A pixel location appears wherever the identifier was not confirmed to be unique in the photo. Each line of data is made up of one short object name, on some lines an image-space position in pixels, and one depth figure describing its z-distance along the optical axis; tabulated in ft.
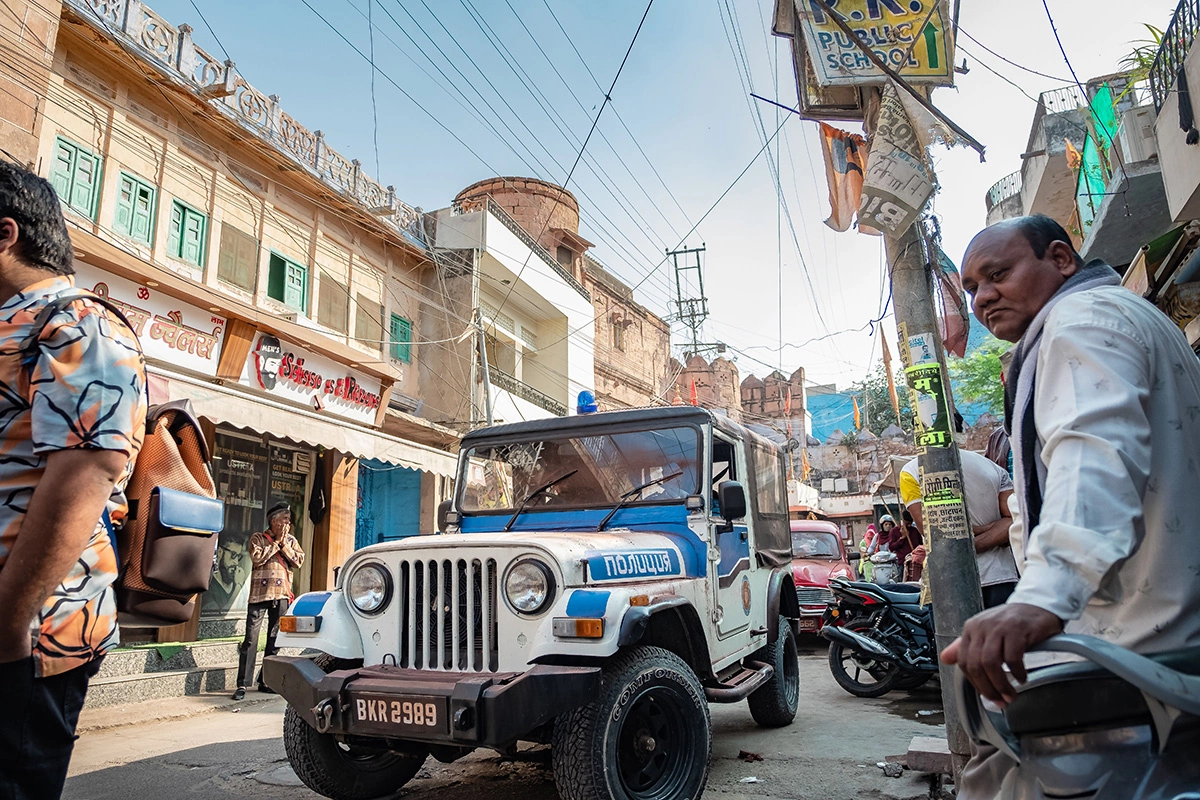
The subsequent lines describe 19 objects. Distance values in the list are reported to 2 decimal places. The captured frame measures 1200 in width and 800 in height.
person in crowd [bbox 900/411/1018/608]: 13.65
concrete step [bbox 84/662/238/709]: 21.52
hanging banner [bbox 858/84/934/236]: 13.32
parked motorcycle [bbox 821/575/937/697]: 21.75
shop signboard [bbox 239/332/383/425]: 30.78
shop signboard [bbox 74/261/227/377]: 24.14
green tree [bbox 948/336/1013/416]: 90.43
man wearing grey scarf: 3.86
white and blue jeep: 10.05
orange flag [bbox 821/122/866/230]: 16.79
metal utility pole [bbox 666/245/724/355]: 99.50
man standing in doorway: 24.84
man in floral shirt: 4.70
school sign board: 14.64
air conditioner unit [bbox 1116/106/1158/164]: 30.12
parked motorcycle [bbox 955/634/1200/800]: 3.67
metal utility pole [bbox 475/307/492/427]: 43.77
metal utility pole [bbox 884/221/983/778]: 12.25
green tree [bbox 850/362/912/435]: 127.24
